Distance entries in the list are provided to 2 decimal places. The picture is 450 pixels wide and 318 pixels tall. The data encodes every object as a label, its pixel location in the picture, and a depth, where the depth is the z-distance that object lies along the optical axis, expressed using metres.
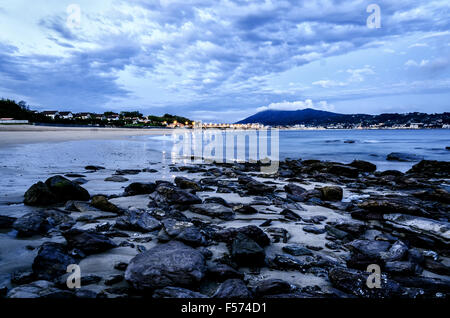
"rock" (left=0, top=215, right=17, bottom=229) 3.52
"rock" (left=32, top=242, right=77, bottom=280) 2.37
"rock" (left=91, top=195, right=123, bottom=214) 4.58
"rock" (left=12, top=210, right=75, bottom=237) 3.36
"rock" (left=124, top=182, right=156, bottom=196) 5.97
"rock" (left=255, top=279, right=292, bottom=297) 2.27
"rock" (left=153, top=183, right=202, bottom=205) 5.15
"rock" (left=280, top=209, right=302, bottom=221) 4.71
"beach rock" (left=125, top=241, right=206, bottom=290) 2.23
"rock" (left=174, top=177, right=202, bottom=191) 6.72
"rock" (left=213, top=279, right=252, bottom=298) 2.15
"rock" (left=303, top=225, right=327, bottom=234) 4.06
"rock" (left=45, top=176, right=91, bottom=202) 5.02
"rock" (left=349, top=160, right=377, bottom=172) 13.21
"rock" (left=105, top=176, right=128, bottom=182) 7.50
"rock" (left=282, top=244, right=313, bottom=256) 3.21
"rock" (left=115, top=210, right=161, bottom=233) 3.77
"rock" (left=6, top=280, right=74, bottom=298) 1.95
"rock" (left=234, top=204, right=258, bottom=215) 4.92
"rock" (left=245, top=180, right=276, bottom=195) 6.72
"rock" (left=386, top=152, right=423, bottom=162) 18.85
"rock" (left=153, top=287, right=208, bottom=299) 2.08
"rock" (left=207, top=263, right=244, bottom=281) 2.50
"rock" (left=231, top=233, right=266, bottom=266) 2.86
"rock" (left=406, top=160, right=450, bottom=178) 11.80
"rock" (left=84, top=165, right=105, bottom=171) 9.46
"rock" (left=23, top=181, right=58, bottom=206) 4.70
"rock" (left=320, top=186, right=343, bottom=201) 6.38
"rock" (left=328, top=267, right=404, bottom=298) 2.30
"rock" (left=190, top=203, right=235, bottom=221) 4.56
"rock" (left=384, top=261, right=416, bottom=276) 2.77
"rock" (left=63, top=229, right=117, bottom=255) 2.95
